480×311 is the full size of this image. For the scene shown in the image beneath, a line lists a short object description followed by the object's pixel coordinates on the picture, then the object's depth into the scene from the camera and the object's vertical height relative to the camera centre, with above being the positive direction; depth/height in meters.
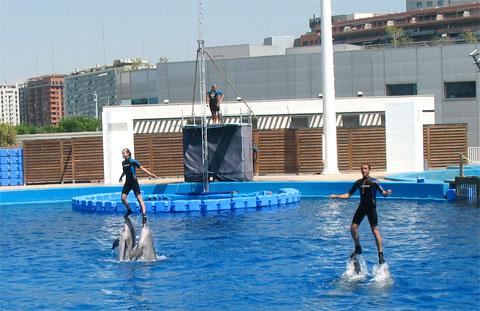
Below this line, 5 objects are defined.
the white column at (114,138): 34.44 +0.74
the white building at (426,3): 166.50 +30.24
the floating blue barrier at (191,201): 26.59 -1.56
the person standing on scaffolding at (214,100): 31.62 +2.06
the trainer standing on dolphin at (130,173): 19.05 -0.40
